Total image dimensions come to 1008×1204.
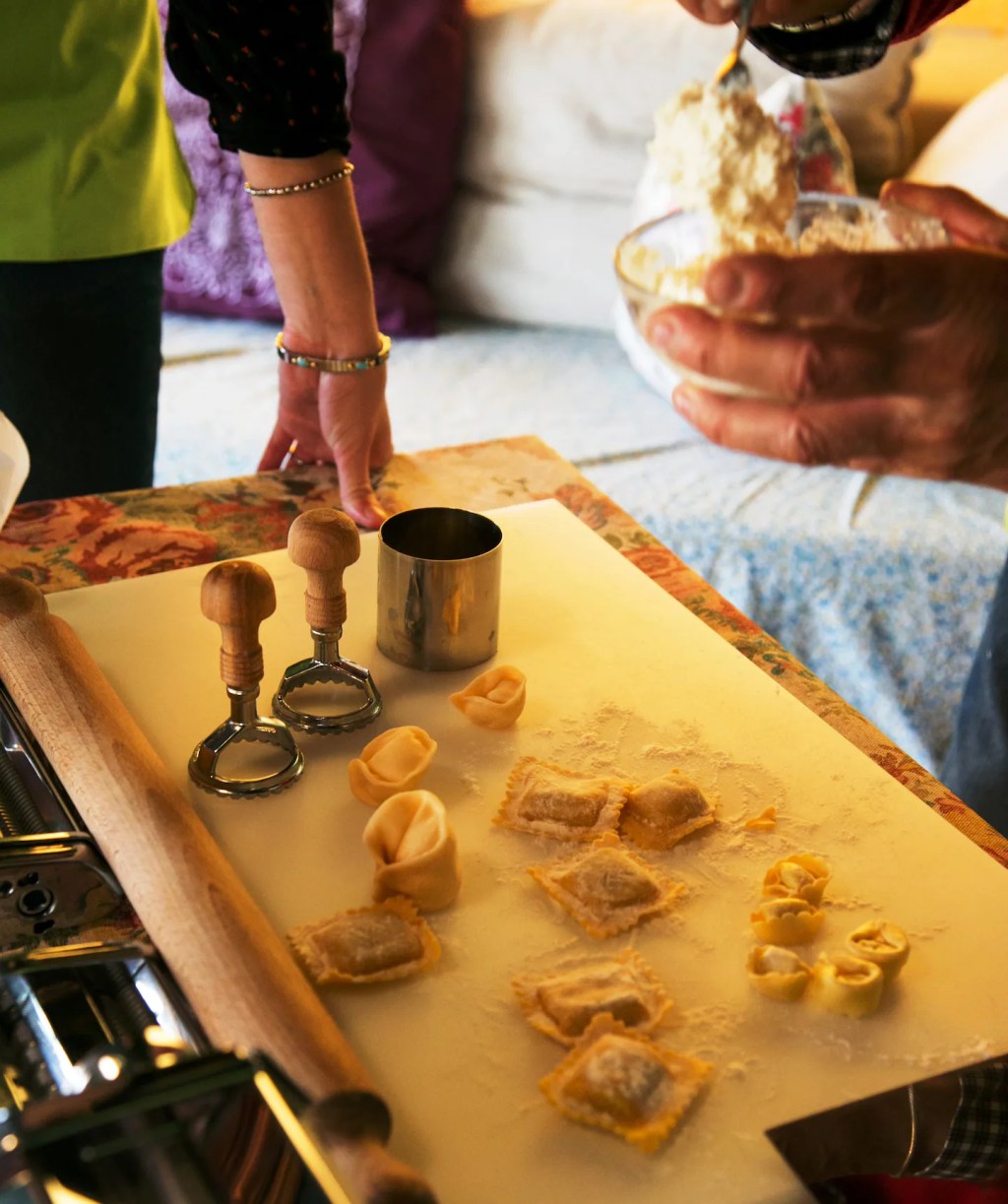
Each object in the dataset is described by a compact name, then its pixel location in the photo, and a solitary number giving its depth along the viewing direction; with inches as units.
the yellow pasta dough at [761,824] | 30.7
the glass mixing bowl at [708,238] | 25.7
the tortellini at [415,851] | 27.1
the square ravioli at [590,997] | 24.5
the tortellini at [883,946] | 25.9
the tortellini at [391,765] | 30.7
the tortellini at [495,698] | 33.7
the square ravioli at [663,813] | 29.9
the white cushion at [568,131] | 86.0
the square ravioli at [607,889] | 27.3
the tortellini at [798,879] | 28.0
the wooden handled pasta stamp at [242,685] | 29.7
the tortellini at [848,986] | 25.2
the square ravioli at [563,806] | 29.9
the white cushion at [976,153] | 75.4
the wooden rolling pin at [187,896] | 20.5
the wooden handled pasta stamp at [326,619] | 32.5
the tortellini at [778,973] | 25.5
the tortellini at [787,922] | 26.8
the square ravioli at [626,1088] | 22.6
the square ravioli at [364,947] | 25.6
